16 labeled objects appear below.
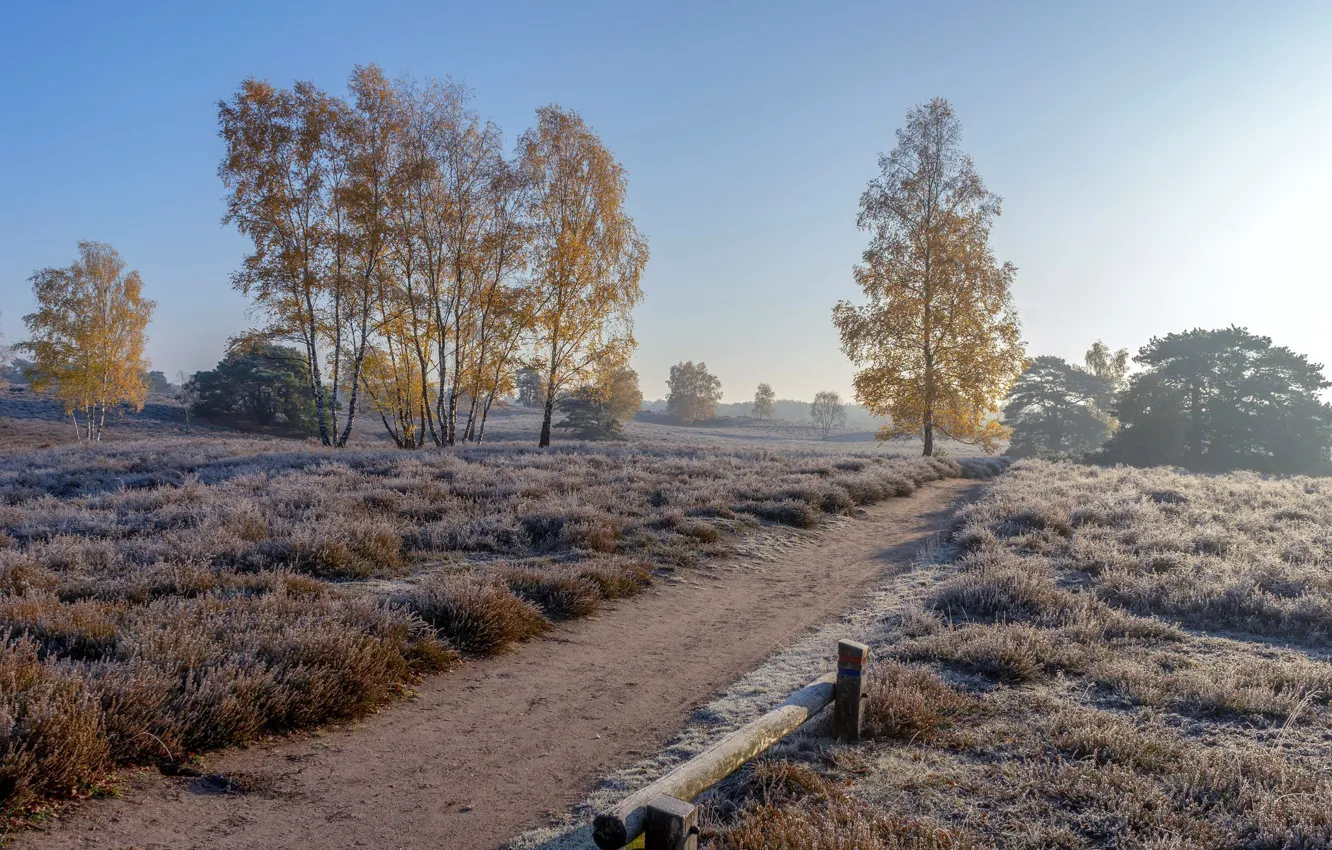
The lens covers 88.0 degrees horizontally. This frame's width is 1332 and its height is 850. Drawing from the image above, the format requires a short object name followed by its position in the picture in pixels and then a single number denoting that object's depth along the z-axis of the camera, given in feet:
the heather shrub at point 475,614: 23.62
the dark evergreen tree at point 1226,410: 118.62
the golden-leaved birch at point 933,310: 95.50
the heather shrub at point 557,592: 27.86
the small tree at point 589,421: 172.86
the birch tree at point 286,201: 81.66
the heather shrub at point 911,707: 16.92
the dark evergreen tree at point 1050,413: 164.04
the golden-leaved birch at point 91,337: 130.21
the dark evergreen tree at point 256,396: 163.02
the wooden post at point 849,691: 16.30
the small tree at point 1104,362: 204.44
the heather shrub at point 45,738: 12.45
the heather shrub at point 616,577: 30.73
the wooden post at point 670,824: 9.80
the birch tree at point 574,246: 90.02
